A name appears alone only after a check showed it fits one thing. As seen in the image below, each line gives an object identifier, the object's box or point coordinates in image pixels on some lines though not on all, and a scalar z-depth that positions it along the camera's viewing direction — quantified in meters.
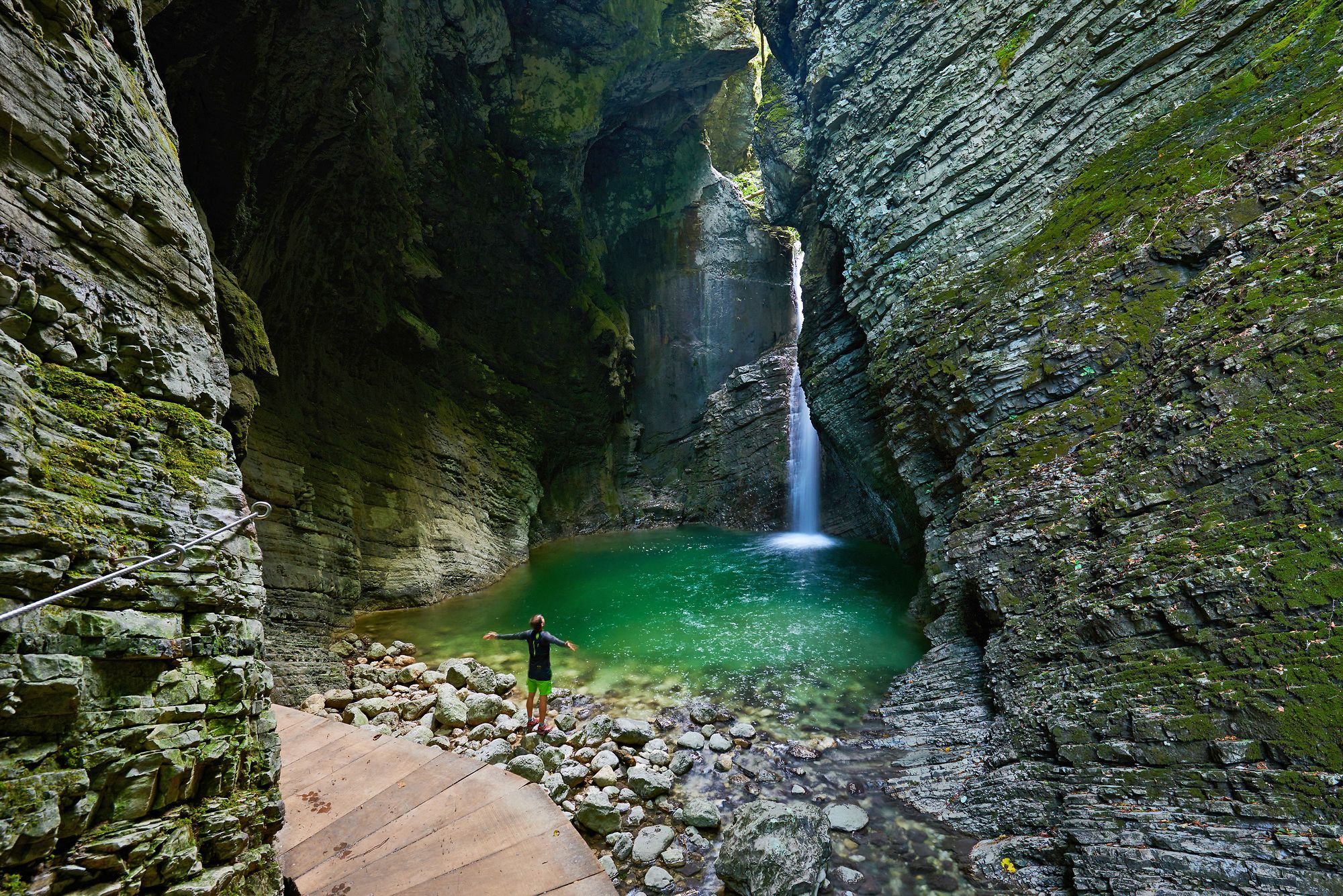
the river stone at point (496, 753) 5.64
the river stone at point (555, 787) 5.21
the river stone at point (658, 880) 4.42
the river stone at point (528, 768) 5.25
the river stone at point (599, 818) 4.93
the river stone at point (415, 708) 6.80
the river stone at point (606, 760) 5.79
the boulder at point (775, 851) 4.22
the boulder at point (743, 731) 6.67
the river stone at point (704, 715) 6.98
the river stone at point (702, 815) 5.11
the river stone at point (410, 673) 7.95
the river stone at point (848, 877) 4.52
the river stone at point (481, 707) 6.74
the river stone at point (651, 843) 4.68
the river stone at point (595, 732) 6.30
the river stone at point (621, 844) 4.70
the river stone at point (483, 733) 6.45
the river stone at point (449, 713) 6.58
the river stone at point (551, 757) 5.64
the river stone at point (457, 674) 7.77
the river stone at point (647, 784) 5.52
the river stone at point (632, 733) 6.43
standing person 6.52
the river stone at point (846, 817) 5.16
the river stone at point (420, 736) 6.01
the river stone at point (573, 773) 5.53
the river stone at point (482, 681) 7.64
